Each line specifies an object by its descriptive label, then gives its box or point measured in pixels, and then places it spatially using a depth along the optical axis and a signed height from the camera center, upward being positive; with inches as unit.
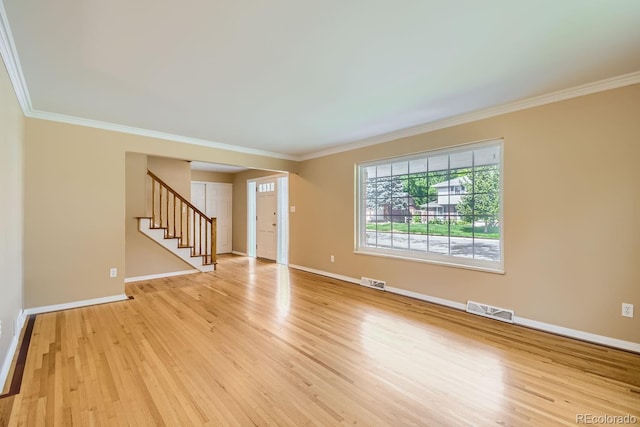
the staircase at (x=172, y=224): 211.2 -7.5
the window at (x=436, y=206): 137.6 +4.2
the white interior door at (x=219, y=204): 308.8 +12.2
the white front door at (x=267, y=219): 284.0 -4.8
